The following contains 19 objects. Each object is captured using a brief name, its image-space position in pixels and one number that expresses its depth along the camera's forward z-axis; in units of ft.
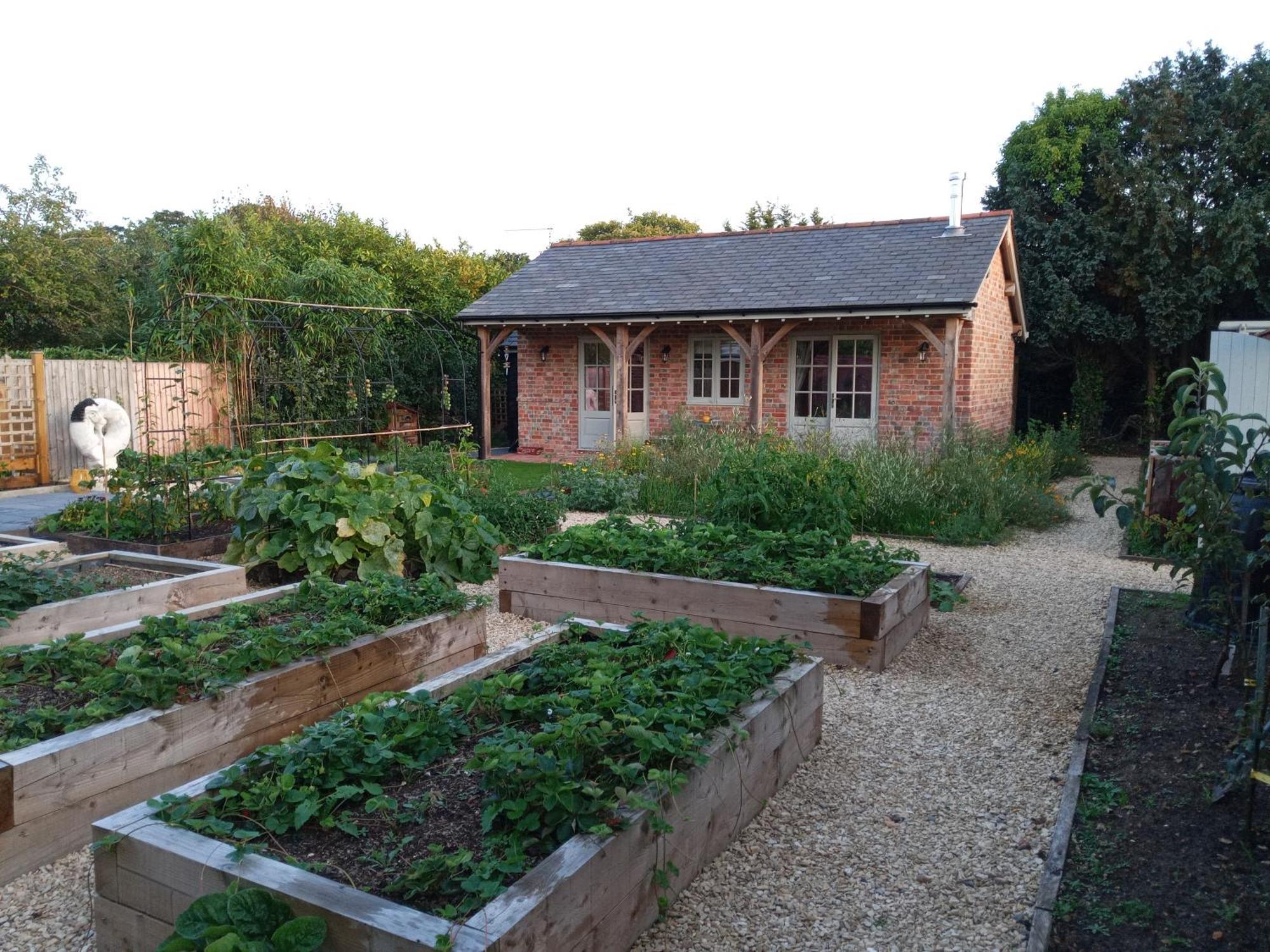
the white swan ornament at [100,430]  40.45
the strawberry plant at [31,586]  14.61
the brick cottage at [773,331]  45.11
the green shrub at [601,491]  33.73
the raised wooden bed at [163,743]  9.49
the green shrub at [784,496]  21.36
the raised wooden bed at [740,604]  16.14
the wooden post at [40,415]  41.32
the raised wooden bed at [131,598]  14.75
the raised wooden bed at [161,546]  23.11
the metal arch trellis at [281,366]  43.42
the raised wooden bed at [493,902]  6.70
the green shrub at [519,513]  25.39
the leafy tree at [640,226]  114.21
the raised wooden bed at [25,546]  20.36
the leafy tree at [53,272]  65.82
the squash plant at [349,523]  20.06
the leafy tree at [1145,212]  54.13
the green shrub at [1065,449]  45.80
